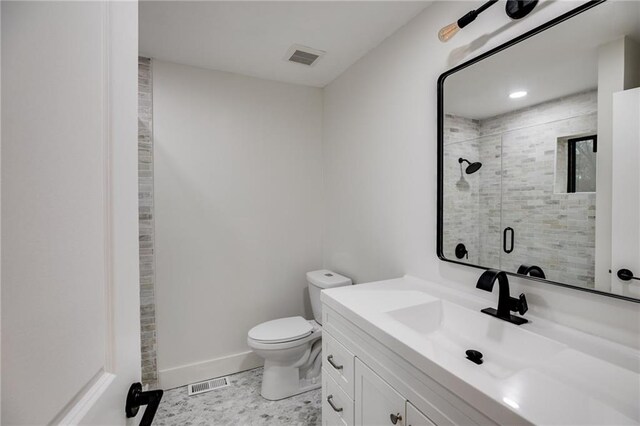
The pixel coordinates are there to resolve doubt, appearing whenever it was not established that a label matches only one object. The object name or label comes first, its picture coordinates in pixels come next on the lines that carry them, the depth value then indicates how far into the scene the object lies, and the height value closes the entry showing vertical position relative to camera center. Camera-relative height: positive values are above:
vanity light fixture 1.17 +0.82
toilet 2.08 -1.01
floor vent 2.23 -1.34
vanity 0.74 -0.48
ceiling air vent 2.09 +1.11
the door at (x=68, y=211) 0.35 +0.00
